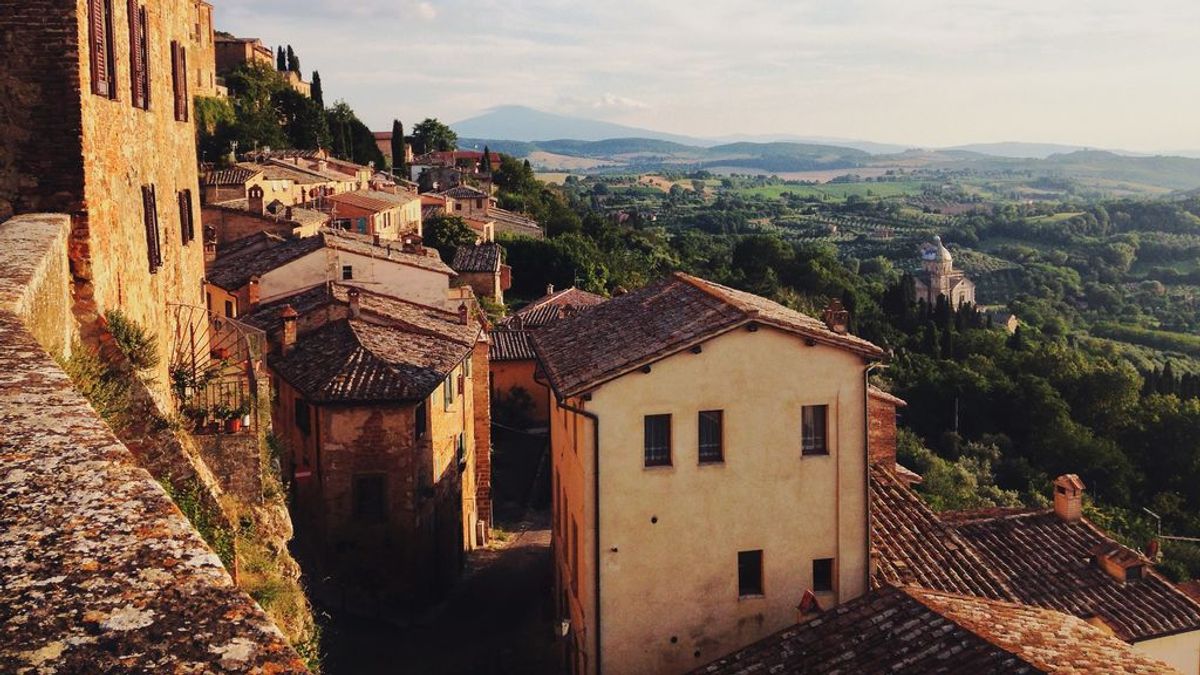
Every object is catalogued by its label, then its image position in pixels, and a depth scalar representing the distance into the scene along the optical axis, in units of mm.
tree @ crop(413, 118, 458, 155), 115625
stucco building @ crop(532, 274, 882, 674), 16219
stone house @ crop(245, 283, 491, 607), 21688
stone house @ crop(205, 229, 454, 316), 26750
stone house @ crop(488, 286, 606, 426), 36906
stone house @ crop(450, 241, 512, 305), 46094
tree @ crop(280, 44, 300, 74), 95000
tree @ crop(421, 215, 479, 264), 53375
